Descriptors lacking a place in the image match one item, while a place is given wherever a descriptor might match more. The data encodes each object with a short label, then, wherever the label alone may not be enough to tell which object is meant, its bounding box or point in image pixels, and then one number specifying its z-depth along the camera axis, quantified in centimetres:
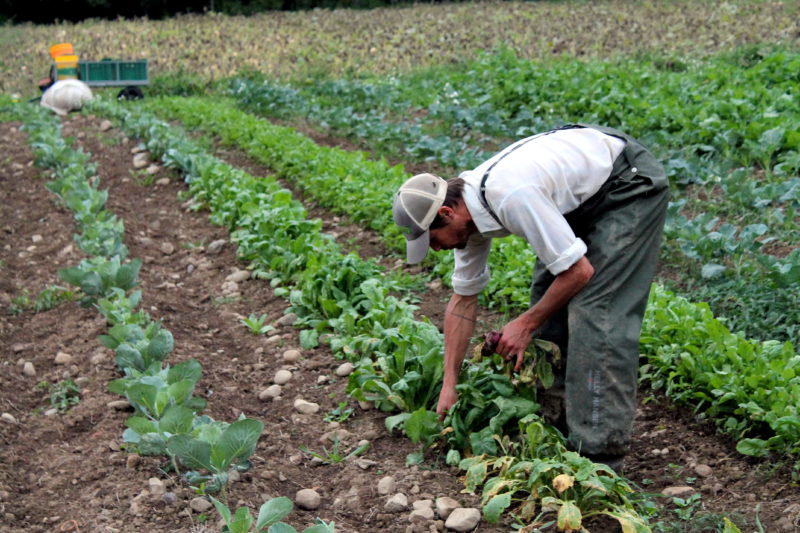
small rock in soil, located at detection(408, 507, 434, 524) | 353
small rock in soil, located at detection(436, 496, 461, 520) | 356
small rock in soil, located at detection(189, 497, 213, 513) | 353
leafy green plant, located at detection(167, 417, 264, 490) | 344
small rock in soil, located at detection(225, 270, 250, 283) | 671
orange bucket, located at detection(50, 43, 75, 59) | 1573
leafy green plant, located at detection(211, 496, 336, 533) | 304
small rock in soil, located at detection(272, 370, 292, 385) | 500
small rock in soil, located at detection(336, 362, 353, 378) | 496
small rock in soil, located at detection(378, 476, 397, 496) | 377
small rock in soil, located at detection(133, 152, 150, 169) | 1059
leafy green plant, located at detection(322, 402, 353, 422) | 452
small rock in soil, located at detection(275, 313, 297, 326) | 578
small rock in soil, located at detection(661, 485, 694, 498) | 375
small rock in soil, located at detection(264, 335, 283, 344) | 553
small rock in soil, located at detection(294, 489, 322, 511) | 371
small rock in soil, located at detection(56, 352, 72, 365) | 522
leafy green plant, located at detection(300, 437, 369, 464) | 411
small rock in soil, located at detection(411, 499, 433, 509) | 361
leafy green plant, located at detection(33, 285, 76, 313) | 616
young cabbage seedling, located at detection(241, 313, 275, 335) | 569
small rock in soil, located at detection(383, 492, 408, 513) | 363
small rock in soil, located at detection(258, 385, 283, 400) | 488
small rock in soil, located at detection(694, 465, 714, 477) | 391
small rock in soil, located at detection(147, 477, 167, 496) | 363
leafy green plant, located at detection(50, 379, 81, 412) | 471
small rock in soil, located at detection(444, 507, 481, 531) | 349
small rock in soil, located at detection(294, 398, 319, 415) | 464
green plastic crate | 1648
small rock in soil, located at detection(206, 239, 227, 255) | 744
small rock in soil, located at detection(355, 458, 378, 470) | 399
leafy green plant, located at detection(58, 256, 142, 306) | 547
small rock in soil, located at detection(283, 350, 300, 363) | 524
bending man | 347
